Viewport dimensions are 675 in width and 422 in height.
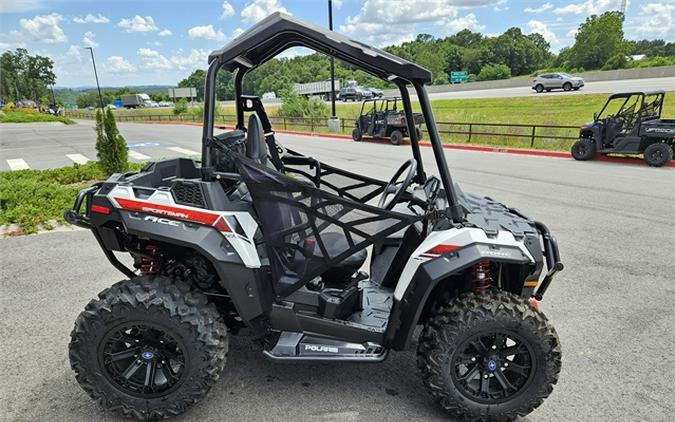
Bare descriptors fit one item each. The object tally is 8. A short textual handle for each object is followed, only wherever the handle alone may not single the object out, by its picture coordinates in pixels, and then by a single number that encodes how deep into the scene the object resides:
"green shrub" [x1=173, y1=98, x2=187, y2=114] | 45.32
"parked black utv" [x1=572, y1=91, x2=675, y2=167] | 11.98
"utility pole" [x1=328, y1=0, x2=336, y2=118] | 19.95
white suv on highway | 35.72
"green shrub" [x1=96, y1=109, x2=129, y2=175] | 9.23
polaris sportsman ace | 2.49
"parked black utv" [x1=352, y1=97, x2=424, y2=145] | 18.69
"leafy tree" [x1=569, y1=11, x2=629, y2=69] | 66.25
